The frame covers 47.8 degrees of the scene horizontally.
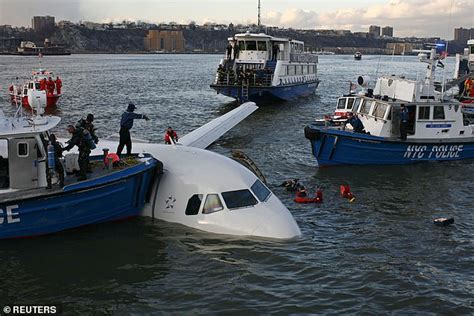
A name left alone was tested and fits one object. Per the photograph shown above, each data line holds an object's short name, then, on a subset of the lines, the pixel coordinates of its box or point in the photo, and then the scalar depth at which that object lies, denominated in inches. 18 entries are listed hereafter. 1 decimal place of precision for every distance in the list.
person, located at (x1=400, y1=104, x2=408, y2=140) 1164.7
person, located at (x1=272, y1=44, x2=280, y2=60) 2488.9
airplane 696.4
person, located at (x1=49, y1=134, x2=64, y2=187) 663.8
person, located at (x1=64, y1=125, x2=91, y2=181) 698.8
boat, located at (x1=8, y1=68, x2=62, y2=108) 2272.4
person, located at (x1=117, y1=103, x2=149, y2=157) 792.9
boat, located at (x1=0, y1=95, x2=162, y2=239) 659.4
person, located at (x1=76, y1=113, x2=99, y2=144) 744.3
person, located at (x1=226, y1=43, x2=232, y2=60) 2443.4
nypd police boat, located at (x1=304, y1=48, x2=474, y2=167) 1178.0
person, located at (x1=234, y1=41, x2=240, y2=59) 2445.7
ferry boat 2239.2
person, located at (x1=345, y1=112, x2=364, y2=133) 1175.6
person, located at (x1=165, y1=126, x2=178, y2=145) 888.2
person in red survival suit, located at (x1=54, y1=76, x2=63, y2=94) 2428.6
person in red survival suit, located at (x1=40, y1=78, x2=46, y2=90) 2344.2
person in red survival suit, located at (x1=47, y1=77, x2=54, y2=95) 2354.3
